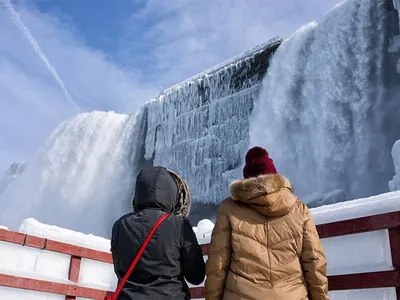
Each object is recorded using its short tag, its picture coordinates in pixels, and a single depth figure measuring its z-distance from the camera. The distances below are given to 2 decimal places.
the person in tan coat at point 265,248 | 2.51
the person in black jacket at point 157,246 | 2.55
